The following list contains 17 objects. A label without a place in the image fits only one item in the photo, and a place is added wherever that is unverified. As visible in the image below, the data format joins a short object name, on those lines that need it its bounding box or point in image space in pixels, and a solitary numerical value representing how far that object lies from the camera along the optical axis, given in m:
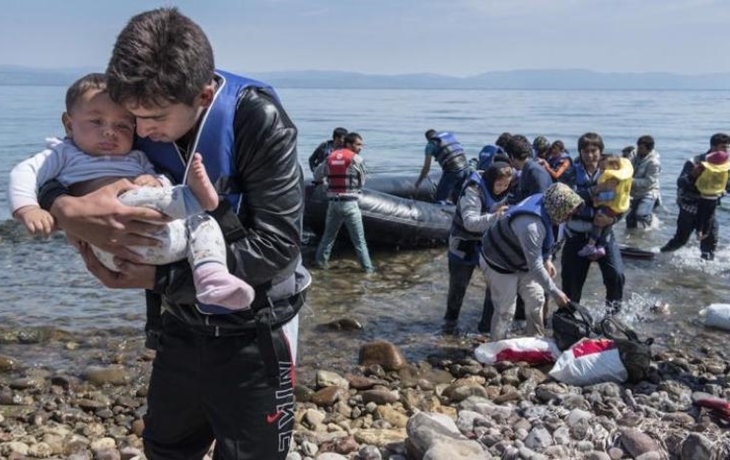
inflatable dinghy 10.55
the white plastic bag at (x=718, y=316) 7.62
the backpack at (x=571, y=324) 5.90
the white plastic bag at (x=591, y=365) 5.53
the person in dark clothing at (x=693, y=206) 9.92
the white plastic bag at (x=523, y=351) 6.19
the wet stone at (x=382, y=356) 6.21
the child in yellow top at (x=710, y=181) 9.83
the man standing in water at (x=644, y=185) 11.75
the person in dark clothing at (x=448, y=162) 11.23
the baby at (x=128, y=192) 2.06
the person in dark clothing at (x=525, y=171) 7.25
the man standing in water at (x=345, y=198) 9.45
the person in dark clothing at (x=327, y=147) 10.88
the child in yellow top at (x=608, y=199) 6.84
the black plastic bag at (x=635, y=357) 5.61
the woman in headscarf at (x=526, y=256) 5.66
